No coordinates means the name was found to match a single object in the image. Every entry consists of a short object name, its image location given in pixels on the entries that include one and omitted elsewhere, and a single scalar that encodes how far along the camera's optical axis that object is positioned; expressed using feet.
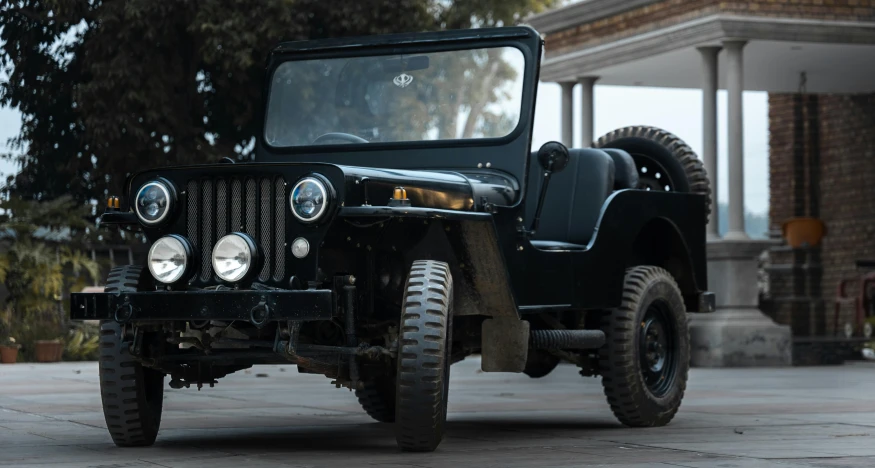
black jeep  20.57
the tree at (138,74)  67.21
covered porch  54.13
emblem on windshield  26.58
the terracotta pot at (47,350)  55.06
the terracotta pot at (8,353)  53.83
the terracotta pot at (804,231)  70.03
